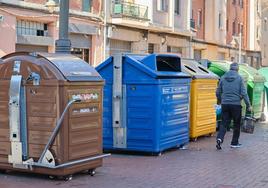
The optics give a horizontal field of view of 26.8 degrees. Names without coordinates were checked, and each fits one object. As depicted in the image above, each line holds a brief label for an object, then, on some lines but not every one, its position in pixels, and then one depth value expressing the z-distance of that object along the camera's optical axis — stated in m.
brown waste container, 7.79
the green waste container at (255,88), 17.41
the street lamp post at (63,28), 9.16
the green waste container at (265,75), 19.43
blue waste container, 10.42
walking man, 11.62
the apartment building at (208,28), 39.28
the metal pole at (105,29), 25.30
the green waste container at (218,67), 16.08
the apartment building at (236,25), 46.59
